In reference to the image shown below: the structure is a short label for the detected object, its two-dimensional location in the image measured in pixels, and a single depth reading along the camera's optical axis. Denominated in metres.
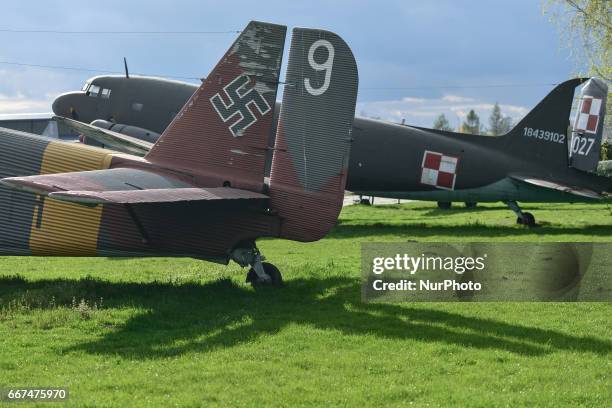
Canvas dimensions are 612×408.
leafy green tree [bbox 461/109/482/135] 176.52
